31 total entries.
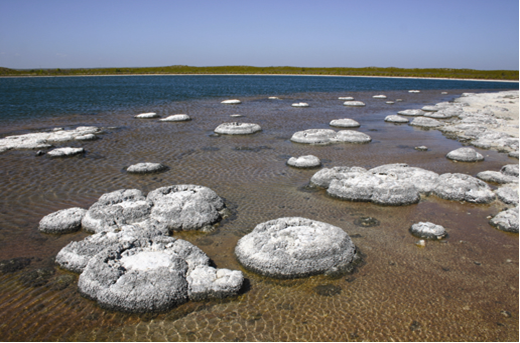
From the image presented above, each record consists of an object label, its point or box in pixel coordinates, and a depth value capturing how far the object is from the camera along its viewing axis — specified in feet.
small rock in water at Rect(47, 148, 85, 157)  44.29
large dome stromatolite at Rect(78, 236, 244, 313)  16.61
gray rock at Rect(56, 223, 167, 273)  19.88
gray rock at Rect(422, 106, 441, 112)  87.00
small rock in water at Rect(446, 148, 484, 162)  41.98
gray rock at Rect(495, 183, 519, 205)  27.96
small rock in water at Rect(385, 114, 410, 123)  72.72
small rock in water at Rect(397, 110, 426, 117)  81.87
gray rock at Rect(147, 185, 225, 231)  24.94
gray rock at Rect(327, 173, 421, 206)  29.09
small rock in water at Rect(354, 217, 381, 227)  25.75
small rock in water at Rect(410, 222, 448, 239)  23.27
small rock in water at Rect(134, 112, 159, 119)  76.76
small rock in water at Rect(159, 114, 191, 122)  73.31
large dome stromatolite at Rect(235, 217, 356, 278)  19.40
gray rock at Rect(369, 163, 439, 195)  31.40
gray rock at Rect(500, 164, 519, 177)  33.12
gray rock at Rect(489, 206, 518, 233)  23.17
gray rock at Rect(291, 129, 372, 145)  52.80
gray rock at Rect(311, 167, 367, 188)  32.73
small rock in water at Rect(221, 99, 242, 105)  107.65
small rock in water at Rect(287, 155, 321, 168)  39.63
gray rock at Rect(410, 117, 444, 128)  67.00
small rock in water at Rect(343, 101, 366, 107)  104.88
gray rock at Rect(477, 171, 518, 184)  32.79
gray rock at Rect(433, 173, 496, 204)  28.84
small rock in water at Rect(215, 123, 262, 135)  59.75
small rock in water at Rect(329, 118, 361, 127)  67.87
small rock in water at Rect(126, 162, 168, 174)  37.93
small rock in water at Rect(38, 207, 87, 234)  24.56
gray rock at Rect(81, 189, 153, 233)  24.23
